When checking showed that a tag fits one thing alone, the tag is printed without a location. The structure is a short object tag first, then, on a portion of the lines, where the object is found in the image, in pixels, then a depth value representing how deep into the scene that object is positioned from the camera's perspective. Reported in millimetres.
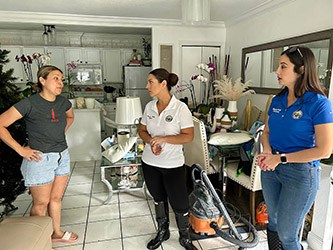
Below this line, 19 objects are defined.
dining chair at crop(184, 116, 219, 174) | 2428
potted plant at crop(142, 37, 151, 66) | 5941
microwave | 5996
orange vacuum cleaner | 1922
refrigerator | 5766
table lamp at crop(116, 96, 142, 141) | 2752
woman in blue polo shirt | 1228
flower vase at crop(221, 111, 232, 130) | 2900
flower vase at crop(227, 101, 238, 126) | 3028
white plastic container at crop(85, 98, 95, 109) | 4191
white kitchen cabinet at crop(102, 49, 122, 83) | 6094
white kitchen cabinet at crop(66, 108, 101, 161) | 4098
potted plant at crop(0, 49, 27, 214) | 2010
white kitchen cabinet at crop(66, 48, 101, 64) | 5891
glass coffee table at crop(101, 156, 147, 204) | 2719
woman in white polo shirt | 1739
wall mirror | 2602
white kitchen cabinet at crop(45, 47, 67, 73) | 5738
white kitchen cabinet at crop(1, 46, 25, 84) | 5543
